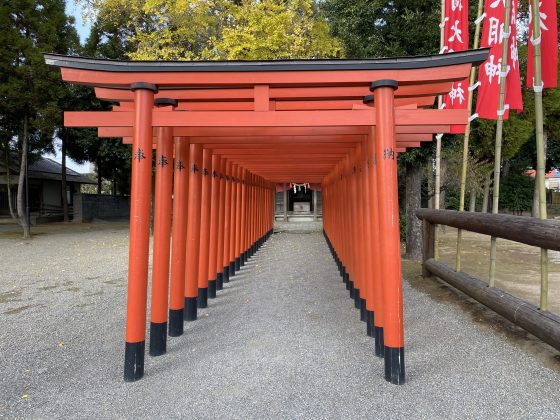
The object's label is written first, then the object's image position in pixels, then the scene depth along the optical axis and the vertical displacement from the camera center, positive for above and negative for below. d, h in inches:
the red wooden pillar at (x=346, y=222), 244.2 -5.9
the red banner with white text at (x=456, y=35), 257.1 +117.8
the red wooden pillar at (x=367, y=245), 169.6 -13.6
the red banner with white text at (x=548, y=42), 185.8 +82.1
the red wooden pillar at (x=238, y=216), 340.8 -4.0
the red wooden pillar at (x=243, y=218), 362.6 -6.6
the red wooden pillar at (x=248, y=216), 402.0 -4.5
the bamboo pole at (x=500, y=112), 200.7 +55.2
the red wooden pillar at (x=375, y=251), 148.5 -14.4
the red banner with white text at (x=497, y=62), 217.0 +84.5
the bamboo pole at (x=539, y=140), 159.5 +31.7
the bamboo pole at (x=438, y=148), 275.9 +48.1
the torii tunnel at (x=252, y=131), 128.9 +31.2
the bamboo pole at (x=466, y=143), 240.4 +44.1
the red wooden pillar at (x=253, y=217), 442.6 -6.1
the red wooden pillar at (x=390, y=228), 128.6 -4.6
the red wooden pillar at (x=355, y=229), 206.7 -8.5
